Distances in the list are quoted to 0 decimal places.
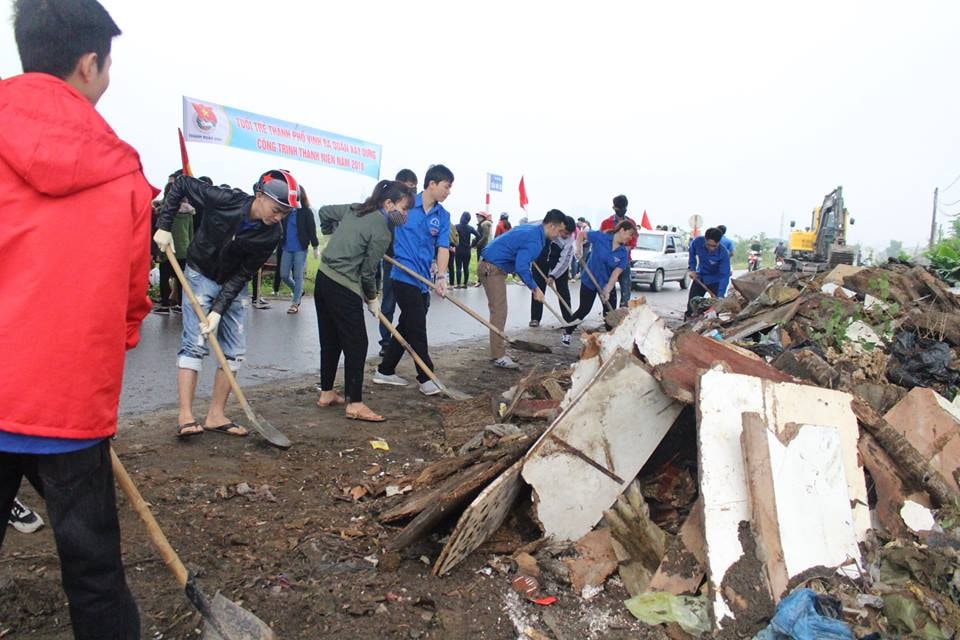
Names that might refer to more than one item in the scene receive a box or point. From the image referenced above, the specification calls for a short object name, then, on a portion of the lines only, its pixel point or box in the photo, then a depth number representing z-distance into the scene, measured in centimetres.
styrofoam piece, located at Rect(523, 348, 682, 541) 306
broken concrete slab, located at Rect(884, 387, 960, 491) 345
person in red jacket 152
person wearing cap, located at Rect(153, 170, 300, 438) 401
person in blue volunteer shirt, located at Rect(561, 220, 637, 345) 930
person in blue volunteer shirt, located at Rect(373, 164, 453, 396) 583
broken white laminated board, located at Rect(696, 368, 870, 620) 265
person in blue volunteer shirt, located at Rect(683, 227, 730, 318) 1098
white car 1978
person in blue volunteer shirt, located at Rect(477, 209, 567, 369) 728
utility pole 2386
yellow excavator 1258
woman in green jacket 489
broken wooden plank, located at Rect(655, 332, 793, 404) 313
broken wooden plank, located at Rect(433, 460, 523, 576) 279
